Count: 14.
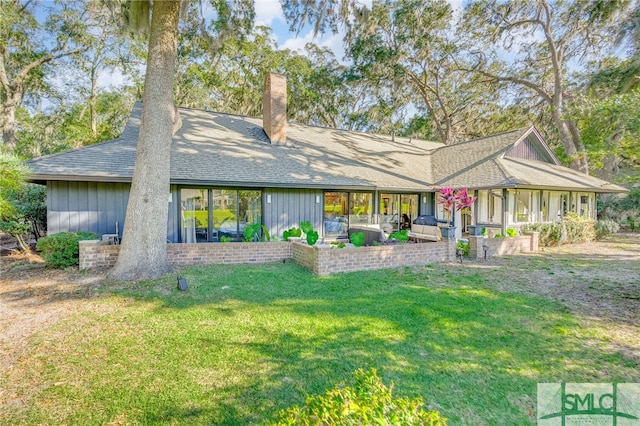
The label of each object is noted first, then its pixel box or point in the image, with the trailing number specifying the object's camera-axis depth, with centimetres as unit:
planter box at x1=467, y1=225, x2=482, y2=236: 1009
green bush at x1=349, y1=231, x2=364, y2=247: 903
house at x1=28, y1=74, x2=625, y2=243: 902
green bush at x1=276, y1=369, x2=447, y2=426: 144
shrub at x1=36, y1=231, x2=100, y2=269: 721
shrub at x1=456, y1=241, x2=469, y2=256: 971
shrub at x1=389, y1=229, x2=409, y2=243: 997
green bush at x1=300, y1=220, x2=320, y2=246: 857
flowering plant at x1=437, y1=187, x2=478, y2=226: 1014
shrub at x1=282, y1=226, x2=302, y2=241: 998
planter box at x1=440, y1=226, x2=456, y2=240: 985
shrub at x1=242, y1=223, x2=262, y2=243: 932
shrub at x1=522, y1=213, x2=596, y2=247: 1239
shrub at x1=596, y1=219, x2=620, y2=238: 1471
